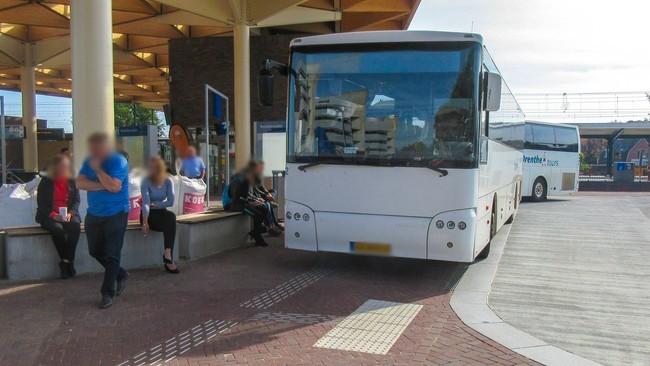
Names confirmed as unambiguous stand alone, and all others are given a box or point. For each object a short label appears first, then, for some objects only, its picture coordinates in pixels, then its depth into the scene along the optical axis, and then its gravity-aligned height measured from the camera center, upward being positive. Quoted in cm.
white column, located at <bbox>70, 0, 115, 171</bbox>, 832 +112
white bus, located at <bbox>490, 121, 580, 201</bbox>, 2339 -61
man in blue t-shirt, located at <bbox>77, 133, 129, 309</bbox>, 527 -74
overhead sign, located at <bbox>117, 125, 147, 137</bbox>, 639 +12
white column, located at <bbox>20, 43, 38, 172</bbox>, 2528 +137
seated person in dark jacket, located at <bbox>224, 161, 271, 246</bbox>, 1007 -112
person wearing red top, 718 -100
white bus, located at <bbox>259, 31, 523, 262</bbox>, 726 +3
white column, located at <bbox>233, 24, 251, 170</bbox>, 1672 +181
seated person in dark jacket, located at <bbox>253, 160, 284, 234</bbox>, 1058 -116
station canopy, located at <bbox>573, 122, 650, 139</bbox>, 4100 +106
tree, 5125 +290
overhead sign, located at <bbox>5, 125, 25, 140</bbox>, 1611 +27
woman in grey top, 705 -97
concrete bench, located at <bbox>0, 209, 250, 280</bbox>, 714 -148
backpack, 1038 -103
